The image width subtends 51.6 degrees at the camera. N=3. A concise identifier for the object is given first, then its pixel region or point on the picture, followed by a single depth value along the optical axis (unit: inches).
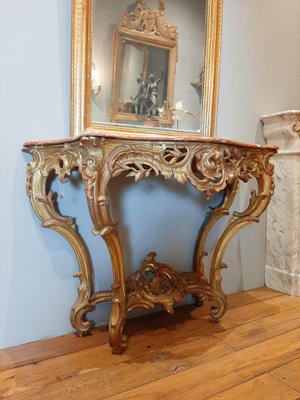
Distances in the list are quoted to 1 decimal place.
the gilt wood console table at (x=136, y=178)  38.5
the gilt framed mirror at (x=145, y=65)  48.0
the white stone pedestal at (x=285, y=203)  67.7
